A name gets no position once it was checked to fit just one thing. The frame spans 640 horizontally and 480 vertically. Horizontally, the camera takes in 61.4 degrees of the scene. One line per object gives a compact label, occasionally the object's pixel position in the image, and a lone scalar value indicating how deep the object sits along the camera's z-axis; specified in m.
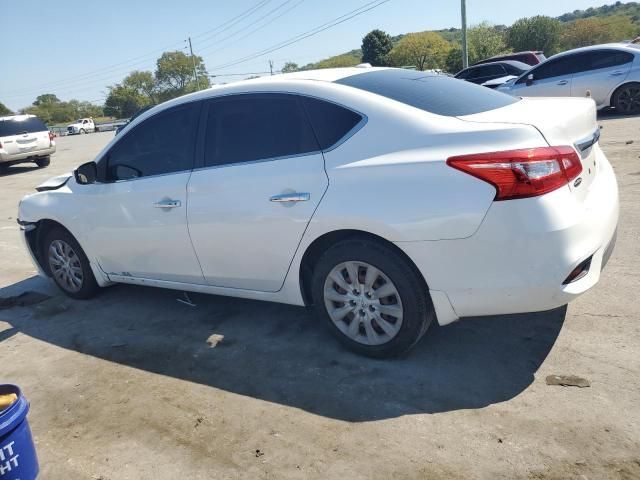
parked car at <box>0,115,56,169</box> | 16.45
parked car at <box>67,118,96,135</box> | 57.03
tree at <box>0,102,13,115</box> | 83.36
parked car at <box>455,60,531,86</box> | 17.27
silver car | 11.41
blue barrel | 2.31
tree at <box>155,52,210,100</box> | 113.19
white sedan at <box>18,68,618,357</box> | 2.76
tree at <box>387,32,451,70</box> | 62.78
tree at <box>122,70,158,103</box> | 111.93
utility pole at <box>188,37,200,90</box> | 101.64
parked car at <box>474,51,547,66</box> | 19.62
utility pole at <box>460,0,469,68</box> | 31.09
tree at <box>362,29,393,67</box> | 72.50
